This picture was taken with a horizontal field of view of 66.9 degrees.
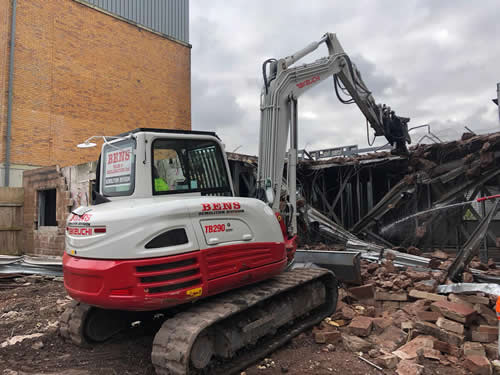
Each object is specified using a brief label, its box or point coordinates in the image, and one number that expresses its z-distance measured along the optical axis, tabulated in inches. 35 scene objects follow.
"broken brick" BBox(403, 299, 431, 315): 213.0
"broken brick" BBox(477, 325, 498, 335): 181.6
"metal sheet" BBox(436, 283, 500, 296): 212.1
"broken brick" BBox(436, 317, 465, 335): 184.9
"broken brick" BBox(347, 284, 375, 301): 246.5
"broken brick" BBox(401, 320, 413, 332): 200.0
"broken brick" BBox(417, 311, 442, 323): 198.8
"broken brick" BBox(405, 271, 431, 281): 256.8
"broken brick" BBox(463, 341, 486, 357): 168.4
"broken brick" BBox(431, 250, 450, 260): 364.9
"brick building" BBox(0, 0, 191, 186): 621.0
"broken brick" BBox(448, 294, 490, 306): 208.2
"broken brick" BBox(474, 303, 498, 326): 195.5
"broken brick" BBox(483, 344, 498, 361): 170.6
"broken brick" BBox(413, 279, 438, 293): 235.8
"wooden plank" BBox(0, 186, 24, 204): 475.2
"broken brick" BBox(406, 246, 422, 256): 396.3
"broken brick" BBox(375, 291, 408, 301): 235.9
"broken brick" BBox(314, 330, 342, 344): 185.3
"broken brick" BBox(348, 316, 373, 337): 194.1
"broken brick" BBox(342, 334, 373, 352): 179.3
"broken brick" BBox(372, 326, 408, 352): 183.8
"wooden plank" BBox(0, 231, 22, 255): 469.1
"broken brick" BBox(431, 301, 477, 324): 189.6
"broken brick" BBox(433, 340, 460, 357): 174.9
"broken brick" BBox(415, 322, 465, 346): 180.5
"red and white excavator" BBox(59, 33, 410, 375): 138.1
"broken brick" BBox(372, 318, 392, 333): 200.0
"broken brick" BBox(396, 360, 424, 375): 154.7
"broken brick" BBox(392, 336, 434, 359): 171.6
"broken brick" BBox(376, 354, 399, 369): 161.3
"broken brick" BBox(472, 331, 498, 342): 181.3
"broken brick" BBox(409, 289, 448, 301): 218.4
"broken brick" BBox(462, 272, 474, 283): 248.8
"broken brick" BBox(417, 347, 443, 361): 168.8
